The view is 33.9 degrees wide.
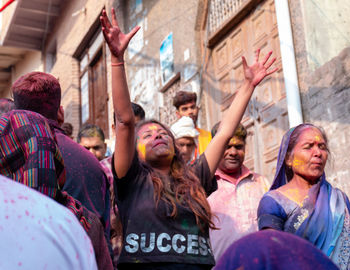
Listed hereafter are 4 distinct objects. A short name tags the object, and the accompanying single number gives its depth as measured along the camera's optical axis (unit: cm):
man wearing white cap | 493
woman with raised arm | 273
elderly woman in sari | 318
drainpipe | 600
